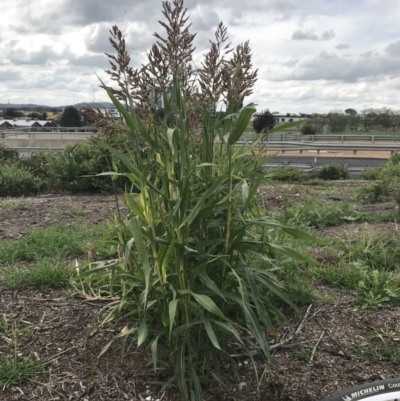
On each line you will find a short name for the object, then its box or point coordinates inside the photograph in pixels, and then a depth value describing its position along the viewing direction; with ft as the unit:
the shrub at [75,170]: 28.19
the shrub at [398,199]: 17.49
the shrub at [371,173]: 36.25
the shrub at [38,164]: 34.35
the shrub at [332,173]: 42.24
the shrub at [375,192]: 22.76
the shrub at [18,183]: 30.35
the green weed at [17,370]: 7.26
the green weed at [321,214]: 16.66
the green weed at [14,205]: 21.24
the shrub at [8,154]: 42.65
